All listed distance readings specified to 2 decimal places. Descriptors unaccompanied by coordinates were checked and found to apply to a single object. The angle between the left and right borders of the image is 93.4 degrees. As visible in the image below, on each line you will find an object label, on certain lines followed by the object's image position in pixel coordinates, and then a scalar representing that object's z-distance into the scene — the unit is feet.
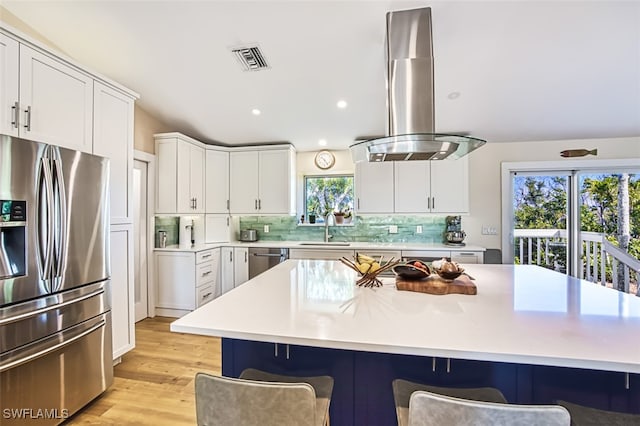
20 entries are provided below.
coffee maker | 13.11
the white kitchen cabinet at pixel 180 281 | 12.50
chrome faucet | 14.70
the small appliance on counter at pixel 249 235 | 15.38
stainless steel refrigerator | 5.13
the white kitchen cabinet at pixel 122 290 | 8.14
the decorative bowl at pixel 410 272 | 5.94
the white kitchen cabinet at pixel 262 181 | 14.47
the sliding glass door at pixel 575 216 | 12.73
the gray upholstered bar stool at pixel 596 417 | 3.43
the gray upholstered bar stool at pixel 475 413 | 2.58
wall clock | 15.16
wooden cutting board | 5.54
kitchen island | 3.37
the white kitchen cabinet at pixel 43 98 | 5.69
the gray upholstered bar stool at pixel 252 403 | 3.00
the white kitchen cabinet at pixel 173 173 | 12.69
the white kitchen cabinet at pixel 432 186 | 13.10
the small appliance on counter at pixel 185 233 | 13.63
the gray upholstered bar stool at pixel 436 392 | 3.65
